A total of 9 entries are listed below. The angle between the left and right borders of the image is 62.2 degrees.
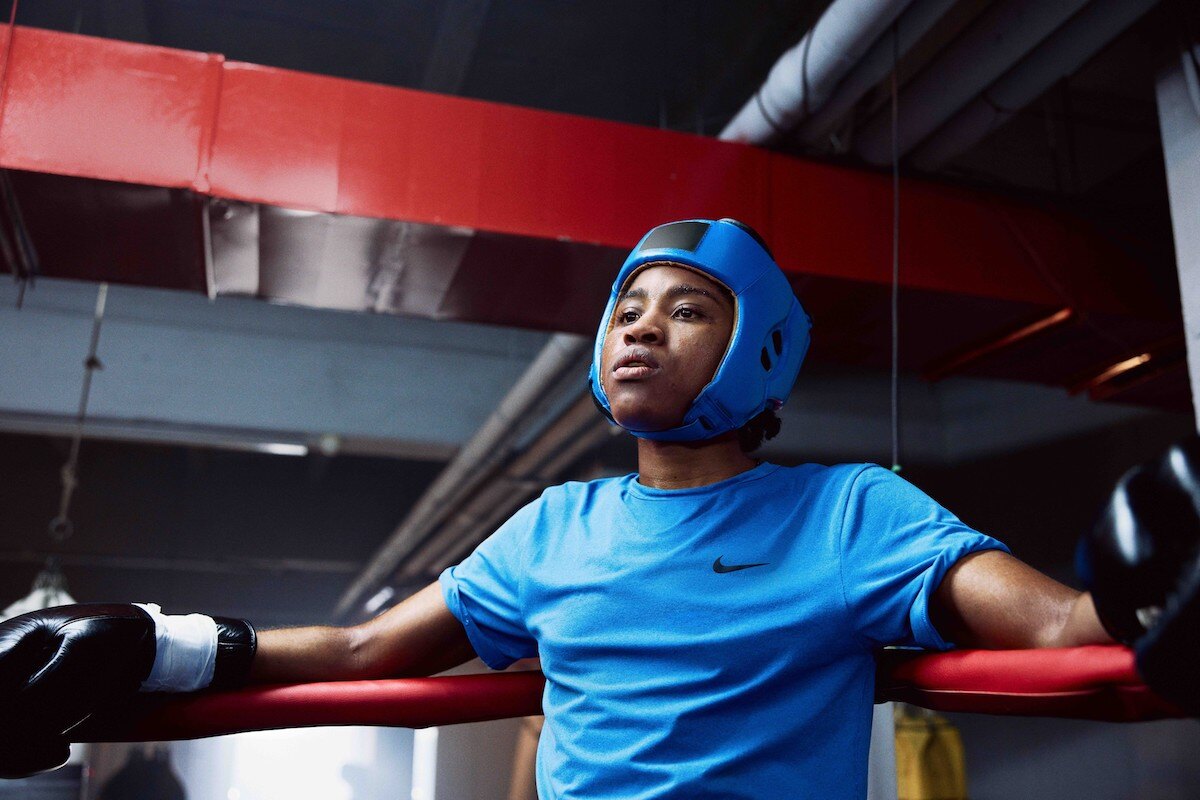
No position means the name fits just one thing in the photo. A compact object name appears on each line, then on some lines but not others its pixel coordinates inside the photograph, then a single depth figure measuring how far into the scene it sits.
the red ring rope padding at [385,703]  0.92
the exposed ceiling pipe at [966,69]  2.47
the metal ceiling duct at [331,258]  2.58
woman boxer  0.97
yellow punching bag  4.41
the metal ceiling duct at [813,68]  2.39
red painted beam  2.36
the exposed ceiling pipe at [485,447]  3.95
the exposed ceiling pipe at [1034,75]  2.50
